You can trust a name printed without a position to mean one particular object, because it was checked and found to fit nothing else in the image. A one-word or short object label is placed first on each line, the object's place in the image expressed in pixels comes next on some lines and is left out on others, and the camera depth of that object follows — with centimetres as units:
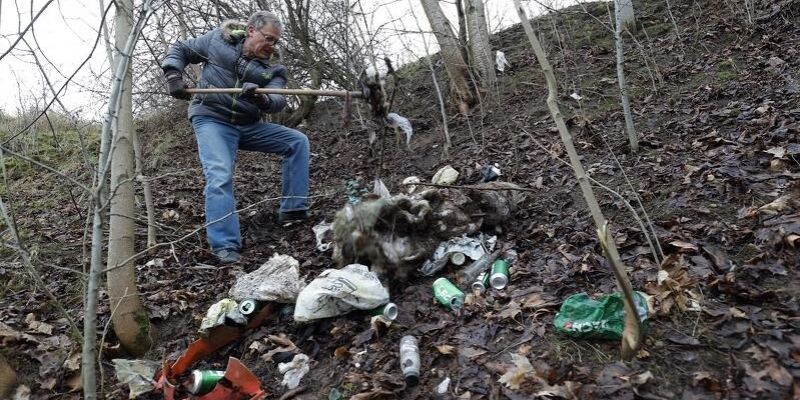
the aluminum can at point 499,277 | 283
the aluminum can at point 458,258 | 314
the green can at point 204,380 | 234
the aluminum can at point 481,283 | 282
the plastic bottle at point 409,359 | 219
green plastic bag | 213
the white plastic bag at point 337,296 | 275
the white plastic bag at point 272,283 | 296
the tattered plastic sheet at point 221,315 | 275
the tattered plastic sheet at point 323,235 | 374
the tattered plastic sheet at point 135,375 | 246
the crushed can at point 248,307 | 287
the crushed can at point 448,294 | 271
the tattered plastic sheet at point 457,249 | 315
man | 365
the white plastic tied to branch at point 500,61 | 739
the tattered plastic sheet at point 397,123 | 326
